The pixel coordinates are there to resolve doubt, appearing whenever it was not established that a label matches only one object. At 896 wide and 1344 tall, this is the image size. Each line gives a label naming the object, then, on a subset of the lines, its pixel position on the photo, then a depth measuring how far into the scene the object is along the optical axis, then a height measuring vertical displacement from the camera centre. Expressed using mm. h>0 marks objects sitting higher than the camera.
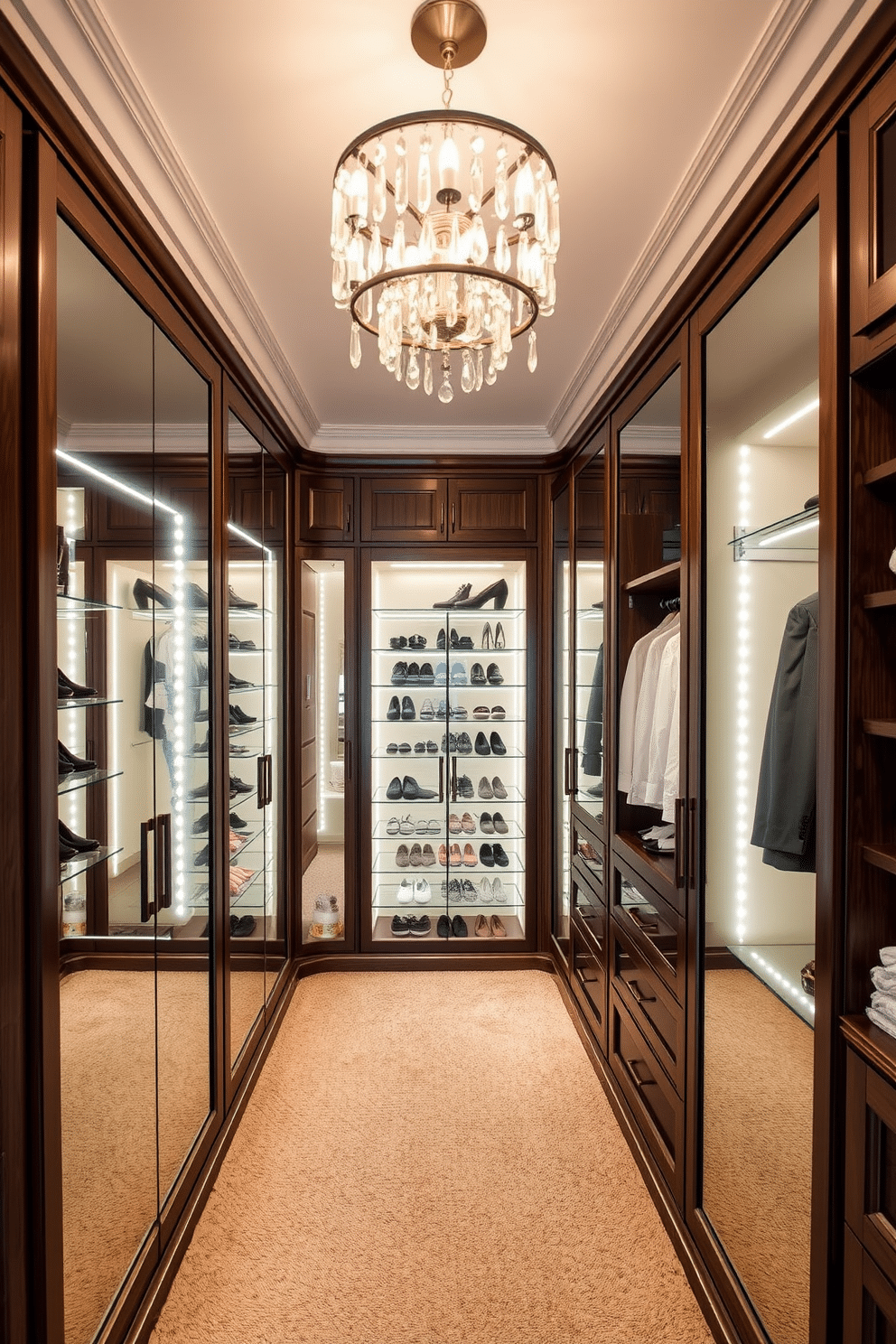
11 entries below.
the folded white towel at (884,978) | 1218 -507
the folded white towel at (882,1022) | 1216 -581
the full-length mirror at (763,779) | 1472 -241
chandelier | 1320 +811
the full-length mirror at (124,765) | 1438 -217
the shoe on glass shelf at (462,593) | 4074 +428
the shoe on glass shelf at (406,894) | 4082 -1228
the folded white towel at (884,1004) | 1209 -548
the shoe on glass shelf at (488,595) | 4039 +417
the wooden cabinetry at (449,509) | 3906 +856
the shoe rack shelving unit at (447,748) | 4082 -426
